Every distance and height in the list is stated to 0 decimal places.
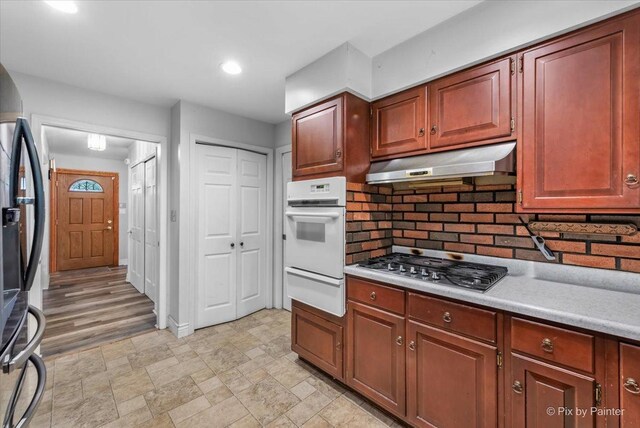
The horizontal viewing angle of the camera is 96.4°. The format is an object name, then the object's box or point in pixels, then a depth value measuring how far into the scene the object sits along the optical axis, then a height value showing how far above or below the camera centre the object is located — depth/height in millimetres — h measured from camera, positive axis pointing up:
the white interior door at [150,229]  3828 -228
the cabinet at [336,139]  2033 +552
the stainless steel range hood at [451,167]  1521 +262
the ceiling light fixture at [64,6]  1576 +1169
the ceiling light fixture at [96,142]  3940 +1004
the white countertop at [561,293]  1106 -400
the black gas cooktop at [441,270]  1547 -366
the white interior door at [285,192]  3568 +263
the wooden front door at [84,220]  5730 -132
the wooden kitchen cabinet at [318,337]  2086 -981
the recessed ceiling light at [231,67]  2242 +1171
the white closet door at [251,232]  3447 -241
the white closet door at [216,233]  3115 -229
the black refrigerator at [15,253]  789 -130
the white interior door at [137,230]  4332 -273
